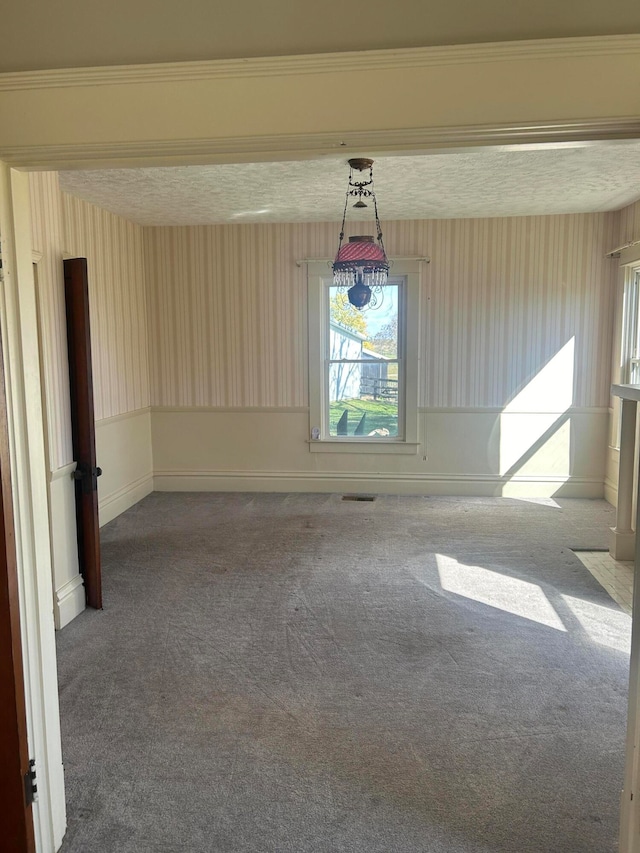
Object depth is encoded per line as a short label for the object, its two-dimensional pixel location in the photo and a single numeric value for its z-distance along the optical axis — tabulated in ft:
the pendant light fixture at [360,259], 13.34
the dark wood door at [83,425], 11.18
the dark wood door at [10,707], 5.11
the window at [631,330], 17.34
